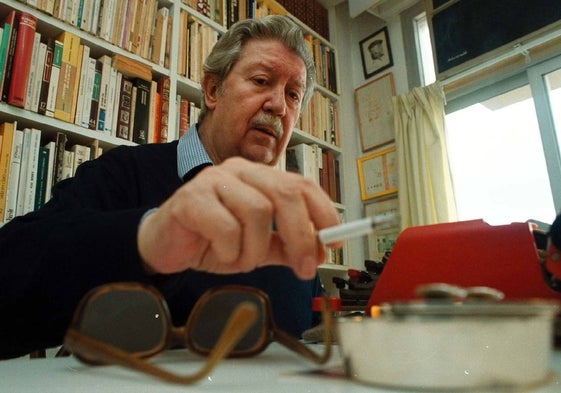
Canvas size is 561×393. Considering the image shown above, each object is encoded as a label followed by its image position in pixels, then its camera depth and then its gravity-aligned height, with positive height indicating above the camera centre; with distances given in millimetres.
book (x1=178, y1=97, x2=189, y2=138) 1661 +704
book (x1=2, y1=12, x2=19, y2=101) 1202 +677
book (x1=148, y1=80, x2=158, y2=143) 1523 +661
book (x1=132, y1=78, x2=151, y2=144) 1494 +656
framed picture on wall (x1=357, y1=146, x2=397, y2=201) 2309 +635
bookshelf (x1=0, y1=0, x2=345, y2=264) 1296 +878
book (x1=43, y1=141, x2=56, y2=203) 1246 +387
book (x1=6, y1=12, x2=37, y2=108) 1199 +691
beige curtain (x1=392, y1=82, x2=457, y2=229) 2029 +628
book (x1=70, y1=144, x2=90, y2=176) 1328 +454
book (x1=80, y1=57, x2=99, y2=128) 1364 +663
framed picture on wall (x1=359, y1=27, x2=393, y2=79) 2516 +1416
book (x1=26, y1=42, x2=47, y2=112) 1249 +655
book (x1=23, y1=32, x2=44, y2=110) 1232 +658
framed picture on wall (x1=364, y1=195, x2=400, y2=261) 2221 +275
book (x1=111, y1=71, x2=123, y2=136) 1432 +650
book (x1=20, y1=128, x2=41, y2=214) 1195 +366
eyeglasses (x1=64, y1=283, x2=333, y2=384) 366 -25
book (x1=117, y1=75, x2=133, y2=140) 1452 +647
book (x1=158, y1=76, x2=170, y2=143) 1569 +706
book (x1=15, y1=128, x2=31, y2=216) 1181 +366
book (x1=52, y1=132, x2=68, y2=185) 1274 +437
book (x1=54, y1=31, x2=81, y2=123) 1312 +691
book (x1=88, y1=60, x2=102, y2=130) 1382 +647
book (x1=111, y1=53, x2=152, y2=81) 1467 +806
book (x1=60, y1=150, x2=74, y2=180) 1297 +416
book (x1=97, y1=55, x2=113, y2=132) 1405 +691
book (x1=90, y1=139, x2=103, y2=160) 1372 +483
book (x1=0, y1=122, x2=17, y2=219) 1151 +404
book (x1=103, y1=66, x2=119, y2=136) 1419 +664
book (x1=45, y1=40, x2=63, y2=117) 1284 +668
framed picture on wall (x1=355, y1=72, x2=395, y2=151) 2402 +1018
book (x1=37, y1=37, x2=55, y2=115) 1267 +661
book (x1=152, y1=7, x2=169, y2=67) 1612 +986
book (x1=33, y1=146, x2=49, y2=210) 1224 +362
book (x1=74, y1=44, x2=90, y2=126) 1350 +688
